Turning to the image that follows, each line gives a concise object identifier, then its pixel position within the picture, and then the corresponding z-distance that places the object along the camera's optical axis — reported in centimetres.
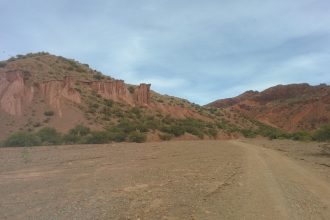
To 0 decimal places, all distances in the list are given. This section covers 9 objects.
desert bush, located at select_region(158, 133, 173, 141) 5994
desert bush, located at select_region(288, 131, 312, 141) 6332
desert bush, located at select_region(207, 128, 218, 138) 7716
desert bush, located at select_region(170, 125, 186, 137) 6538
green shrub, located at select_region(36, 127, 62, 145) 4466
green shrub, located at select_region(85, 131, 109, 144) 4562
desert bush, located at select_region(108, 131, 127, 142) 4924
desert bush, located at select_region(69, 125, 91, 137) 5102
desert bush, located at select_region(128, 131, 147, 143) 5088
